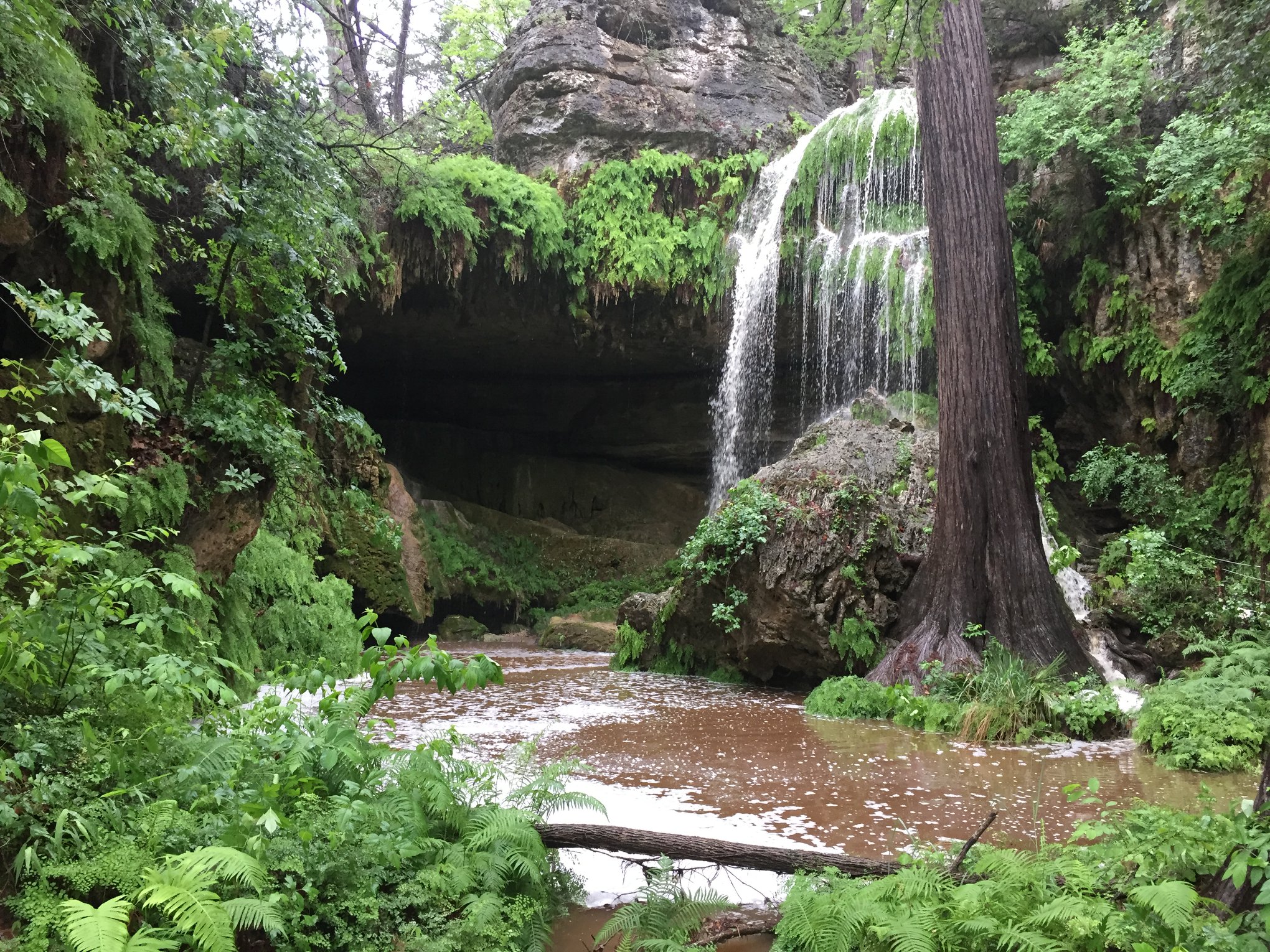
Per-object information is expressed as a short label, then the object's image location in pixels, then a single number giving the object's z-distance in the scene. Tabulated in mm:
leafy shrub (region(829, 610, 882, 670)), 7852
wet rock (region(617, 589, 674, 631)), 10102
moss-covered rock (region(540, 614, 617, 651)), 13016
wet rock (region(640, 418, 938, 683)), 8164
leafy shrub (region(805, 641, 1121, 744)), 6152
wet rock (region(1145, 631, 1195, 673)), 7922
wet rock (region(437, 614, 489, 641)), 13852
